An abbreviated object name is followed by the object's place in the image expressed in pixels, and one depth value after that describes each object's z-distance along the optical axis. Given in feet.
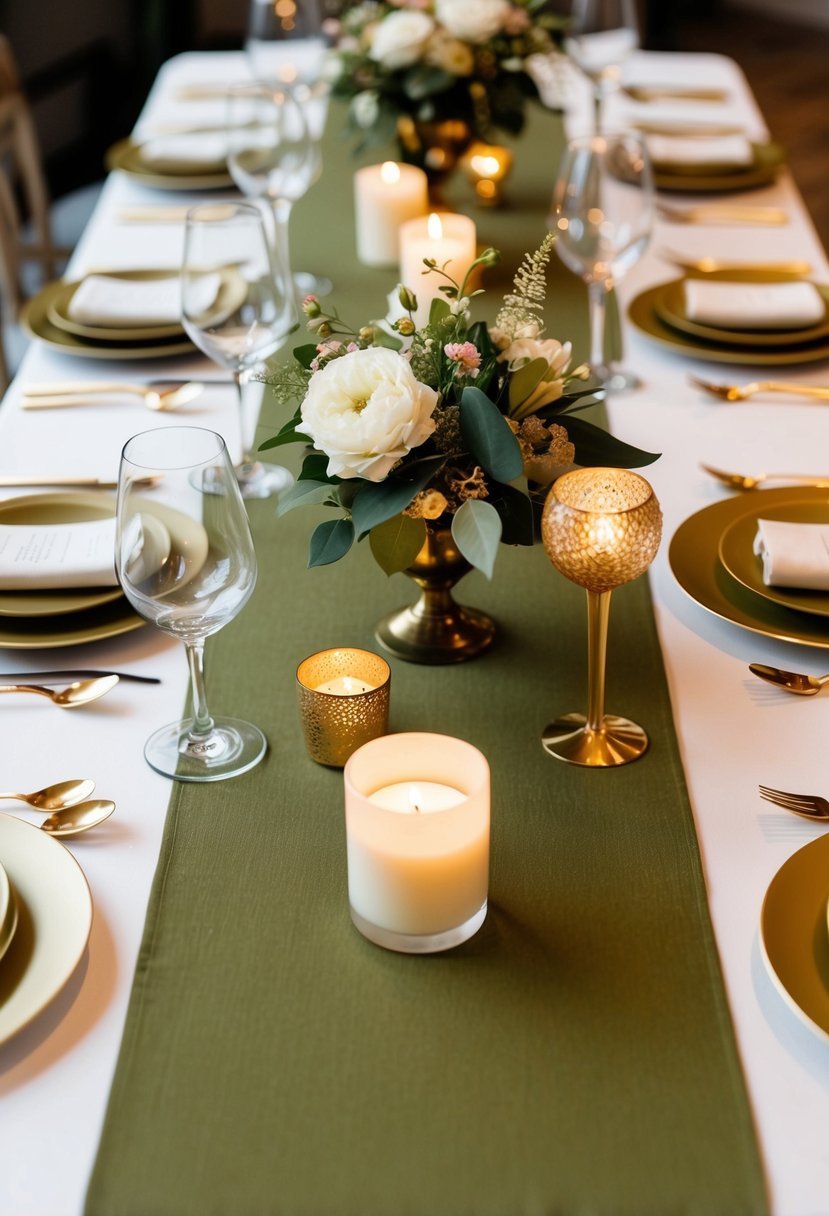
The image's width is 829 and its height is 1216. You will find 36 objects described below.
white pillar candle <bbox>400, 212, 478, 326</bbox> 4.75
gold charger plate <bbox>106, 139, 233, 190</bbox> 7.35
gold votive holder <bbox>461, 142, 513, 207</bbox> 6.92
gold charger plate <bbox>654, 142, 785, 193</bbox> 7.23
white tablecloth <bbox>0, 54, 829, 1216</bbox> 2.33
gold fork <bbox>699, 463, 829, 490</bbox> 4.50
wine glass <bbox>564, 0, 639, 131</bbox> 7.48
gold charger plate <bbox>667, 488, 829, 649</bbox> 3.65
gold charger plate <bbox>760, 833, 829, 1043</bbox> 2.45
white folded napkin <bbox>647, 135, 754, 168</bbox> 7.36
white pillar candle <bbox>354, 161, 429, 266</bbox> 6.15
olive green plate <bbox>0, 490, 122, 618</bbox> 4.17
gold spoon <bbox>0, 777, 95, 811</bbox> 3.08
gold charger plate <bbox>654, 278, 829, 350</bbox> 5.42
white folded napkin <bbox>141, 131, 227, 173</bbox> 7.48
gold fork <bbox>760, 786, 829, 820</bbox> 3.05
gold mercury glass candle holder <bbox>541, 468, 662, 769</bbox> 2.95
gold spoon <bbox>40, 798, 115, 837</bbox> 3.01
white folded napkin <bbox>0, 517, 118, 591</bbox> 3.76
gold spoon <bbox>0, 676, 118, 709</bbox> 3.46
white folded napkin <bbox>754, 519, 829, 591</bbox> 3.70
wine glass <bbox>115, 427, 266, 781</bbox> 2.89
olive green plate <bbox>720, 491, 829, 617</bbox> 3.67
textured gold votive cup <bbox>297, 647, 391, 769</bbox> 3.15
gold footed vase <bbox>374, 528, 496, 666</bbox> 3.67
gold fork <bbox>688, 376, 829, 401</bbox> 5.19
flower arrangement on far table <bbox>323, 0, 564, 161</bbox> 6.30
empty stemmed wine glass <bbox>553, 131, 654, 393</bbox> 5.18
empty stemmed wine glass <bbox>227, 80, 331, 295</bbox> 5.98
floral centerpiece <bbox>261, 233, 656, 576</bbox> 3.02
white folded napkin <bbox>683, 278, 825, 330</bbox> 5.49
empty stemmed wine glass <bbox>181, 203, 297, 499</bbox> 4.39
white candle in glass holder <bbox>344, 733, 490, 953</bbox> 2.54
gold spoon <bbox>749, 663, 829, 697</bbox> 3.50
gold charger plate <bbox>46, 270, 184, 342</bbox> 5.43
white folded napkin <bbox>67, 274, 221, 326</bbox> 5.51
